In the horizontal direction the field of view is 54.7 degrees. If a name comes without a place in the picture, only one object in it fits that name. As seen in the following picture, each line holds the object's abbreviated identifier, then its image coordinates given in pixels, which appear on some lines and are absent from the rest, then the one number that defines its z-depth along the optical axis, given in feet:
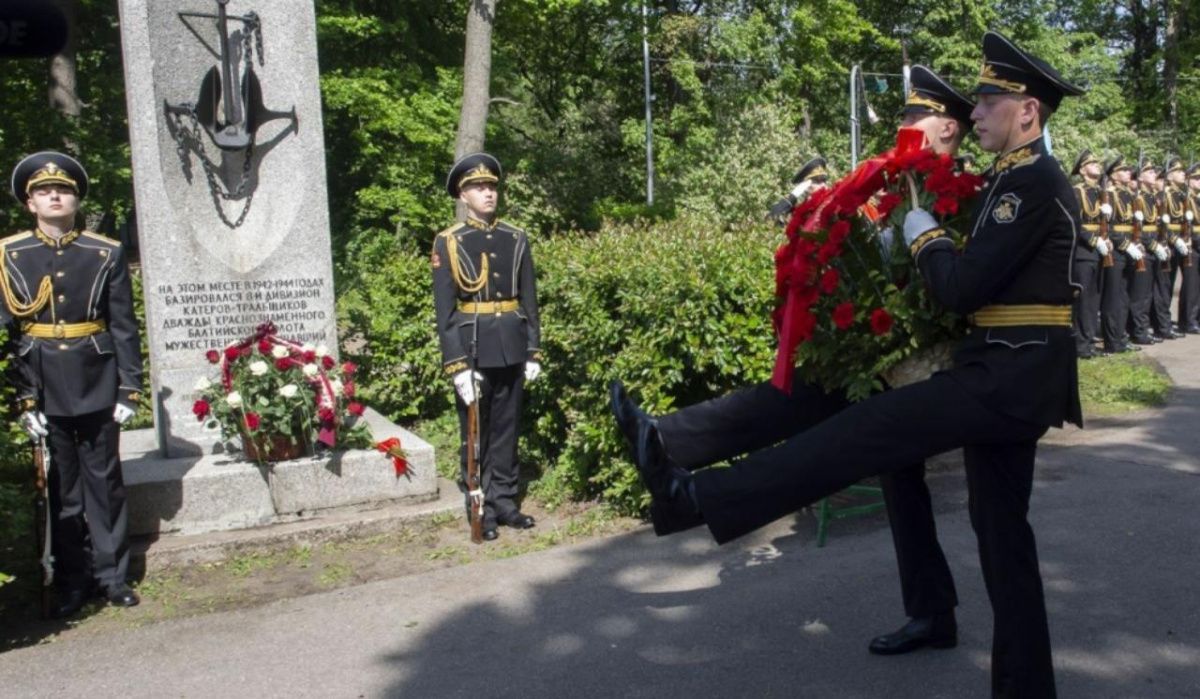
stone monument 24.64
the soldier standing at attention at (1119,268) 43.73
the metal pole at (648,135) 91.56
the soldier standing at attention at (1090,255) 41.50
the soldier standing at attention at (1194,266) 49.42
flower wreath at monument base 22.41
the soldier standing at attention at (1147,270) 46.19
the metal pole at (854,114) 61.72
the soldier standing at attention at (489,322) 22.38
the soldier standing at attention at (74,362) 18.94
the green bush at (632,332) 21.29
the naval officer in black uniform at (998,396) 12.37
